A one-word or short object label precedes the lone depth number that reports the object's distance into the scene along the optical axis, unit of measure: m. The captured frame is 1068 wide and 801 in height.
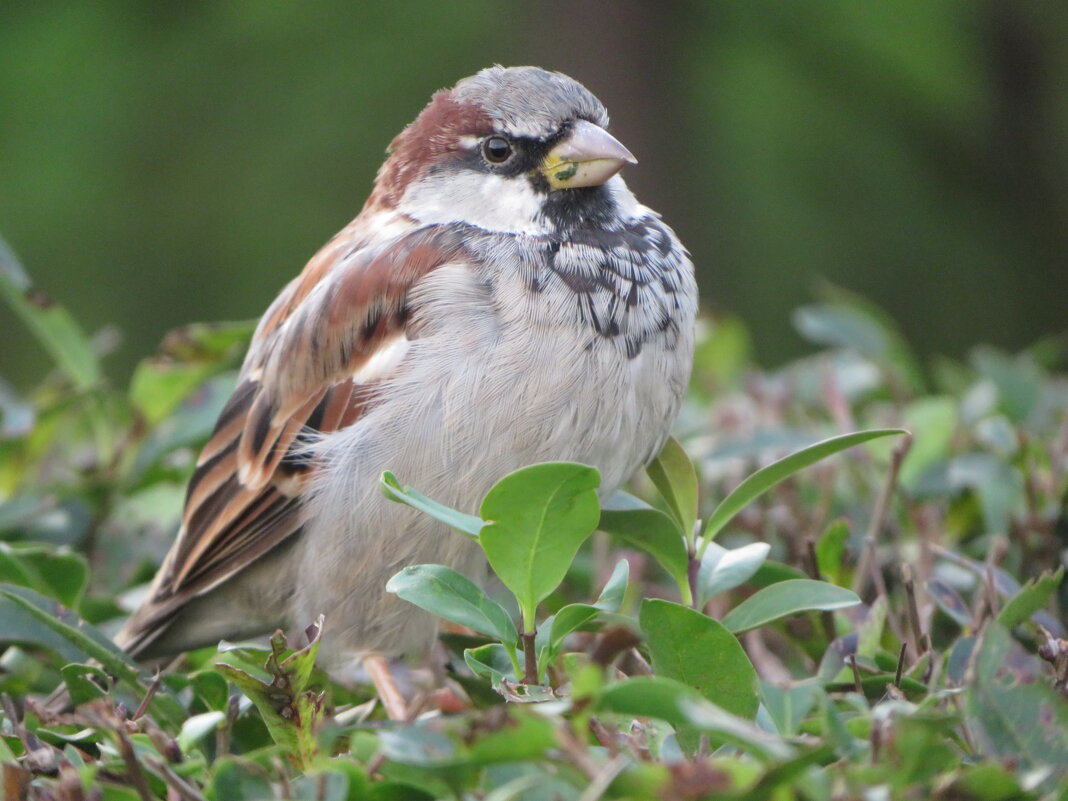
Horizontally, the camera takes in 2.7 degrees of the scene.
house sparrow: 3.36
